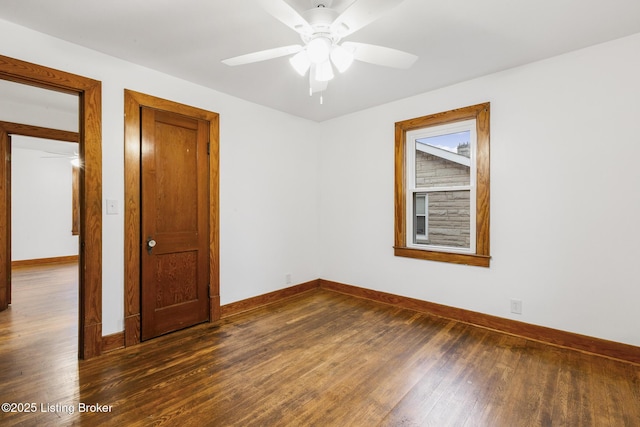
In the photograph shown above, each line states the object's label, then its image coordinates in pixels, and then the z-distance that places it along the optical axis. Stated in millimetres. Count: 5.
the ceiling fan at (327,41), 1410
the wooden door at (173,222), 2771
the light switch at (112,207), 2555
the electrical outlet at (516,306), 2799
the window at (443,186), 3021
